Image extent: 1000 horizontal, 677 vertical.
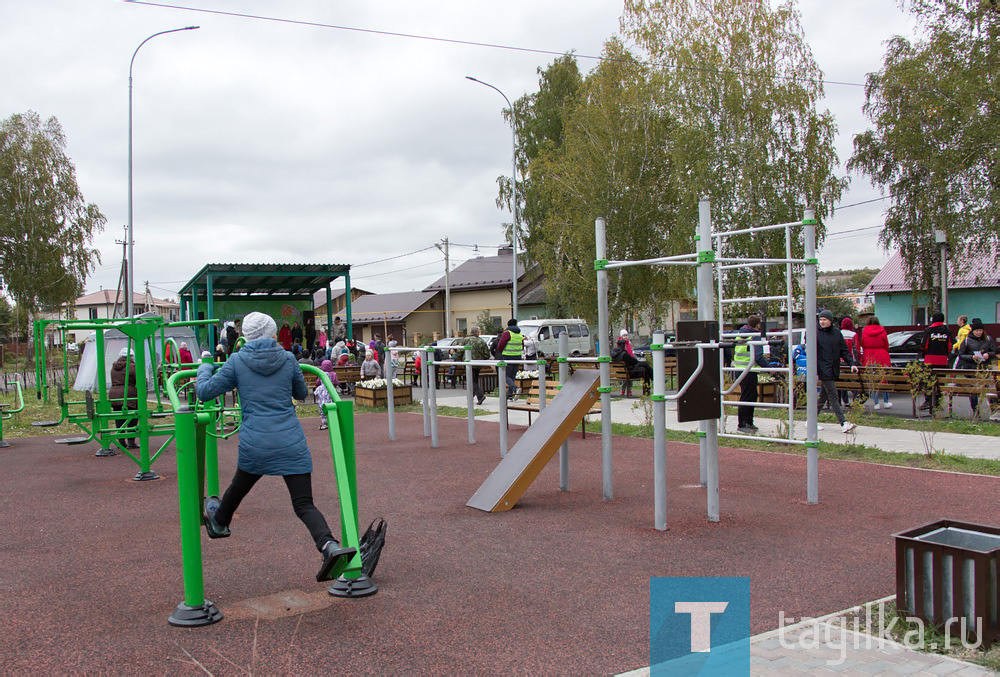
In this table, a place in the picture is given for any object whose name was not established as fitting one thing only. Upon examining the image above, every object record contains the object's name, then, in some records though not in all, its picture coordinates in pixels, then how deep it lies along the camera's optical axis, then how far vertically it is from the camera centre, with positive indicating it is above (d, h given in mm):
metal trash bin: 3717 -1116
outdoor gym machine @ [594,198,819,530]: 6160 -182
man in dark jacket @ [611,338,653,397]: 18516 -495
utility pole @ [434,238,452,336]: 49500 +4025
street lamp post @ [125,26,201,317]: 26958 +2692
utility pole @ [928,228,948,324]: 24031 +2687
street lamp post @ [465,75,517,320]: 32781 +7293
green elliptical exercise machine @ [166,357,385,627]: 4359 -871
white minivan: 29312 +470
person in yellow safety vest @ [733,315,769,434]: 10392 -574
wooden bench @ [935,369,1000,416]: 11844 -678
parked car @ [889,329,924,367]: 23844 -107
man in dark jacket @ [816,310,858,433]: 11195 -202
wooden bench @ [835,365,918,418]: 12859 -657
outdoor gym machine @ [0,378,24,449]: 12594 -739
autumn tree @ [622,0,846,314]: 24281 +6434
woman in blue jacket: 4785 -381
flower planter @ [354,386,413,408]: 17562 -966
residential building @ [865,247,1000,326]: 35281 +1904
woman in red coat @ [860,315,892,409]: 14852 -146
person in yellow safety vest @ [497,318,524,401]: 15352 +47
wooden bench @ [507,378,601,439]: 11370 -803
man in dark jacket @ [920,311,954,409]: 14648 -98
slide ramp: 7004 -866
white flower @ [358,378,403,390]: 17886 -706
